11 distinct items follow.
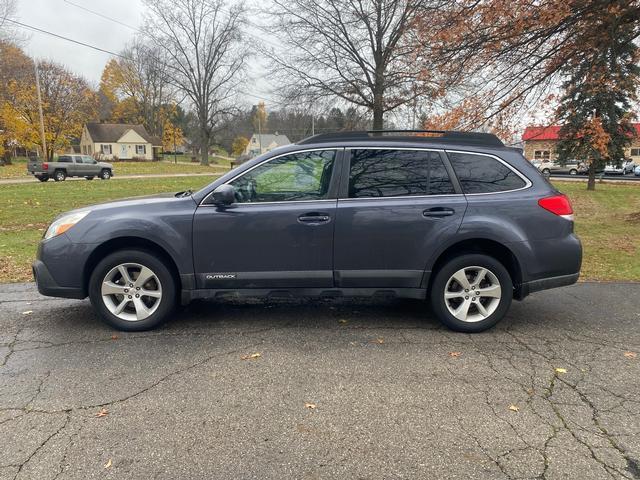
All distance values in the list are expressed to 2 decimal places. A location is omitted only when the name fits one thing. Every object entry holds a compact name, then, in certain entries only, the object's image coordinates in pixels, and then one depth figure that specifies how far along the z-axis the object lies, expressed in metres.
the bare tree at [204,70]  53.59
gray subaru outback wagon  4.31
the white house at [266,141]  94.19
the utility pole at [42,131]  36.69
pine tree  9.05
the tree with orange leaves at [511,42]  8.66
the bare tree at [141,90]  71.00
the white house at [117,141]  68.81
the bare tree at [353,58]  19.48
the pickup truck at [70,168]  27.34
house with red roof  57.10
